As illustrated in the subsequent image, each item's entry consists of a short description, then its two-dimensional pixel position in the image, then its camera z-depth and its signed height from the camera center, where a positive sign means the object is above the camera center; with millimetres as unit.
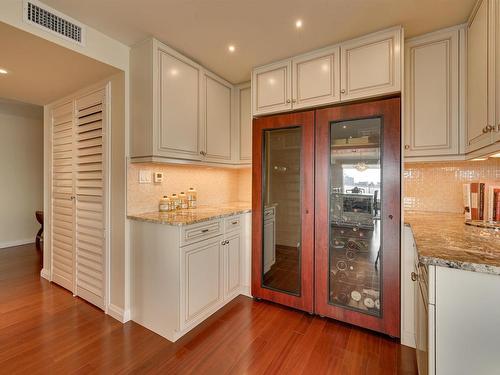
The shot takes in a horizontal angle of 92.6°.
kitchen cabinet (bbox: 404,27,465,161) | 1829 +739
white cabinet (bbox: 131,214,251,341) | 1852 -733
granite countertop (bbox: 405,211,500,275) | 877 -262
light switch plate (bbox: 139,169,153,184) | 2223 +97
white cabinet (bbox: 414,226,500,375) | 874 -511
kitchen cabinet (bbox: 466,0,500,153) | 1295 +684
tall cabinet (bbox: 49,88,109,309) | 2281 -97
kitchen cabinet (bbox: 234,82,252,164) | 2867 +770
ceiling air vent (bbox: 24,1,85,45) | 1507 +1111
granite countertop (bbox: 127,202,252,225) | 1896 -256
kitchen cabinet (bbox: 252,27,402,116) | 1828 +969
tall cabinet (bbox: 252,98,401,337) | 1851 -221
